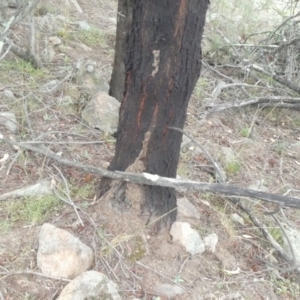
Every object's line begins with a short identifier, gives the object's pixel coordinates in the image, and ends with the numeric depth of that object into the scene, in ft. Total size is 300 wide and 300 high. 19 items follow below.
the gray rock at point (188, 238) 6.95
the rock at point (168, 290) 6.29
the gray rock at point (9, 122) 8.71
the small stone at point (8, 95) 9.65
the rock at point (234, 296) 6.51
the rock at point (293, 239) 7.63
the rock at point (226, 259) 7.00
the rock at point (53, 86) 10.27
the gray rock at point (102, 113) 9.54
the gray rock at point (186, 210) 7.47
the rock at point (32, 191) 7.14
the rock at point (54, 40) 12.88
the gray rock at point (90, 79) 10.62
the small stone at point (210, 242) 7.10
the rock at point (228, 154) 9.78
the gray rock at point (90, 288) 5.78
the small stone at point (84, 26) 14.48
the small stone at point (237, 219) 7.89
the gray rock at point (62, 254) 6.18
